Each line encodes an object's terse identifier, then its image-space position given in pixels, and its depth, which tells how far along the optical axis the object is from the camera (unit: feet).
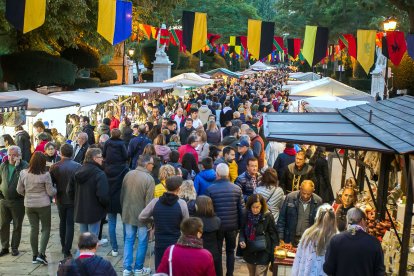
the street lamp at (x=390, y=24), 62.41
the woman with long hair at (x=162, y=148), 37.19
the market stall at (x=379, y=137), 19.75
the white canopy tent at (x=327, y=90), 64.20
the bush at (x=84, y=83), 93.09
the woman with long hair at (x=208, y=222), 22.79
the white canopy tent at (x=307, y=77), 123.95
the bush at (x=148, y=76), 157.79
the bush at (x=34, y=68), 75.46
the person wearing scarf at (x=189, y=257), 17.20
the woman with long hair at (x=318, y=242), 20.07
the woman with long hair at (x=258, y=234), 24.66
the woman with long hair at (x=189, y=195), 25.12
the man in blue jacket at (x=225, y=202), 25.25
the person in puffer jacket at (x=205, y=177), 28.66
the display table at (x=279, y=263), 23.91
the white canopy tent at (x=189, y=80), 99.52
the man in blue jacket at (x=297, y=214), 25.53
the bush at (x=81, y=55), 90.59
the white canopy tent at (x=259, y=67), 193.48
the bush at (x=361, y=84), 136.87
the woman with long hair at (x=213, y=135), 47.52
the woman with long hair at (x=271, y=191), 27.61
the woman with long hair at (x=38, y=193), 28.12
